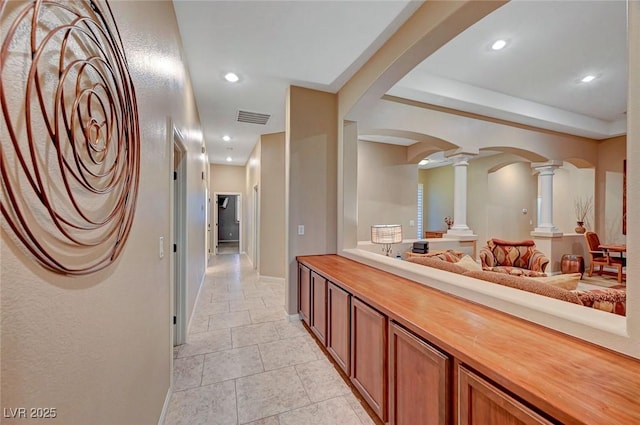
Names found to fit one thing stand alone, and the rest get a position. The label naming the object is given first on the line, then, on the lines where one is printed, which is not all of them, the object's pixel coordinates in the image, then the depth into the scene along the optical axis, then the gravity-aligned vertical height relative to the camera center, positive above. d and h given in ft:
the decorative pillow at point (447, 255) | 10.36 -1.78
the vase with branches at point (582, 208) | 20.33 +0.43
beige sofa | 4.38 -1.49
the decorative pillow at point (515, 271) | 11.36 -2.82
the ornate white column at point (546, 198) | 17.58 +1.07
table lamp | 12.11 -1.07
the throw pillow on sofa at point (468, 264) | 8.97 -1.85
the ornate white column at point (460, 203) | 16.31 +0.63
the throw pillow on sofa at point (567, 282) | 5.90 -1.59
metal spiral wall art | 1.74 +0.68
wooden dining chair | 16.90 -2.88
